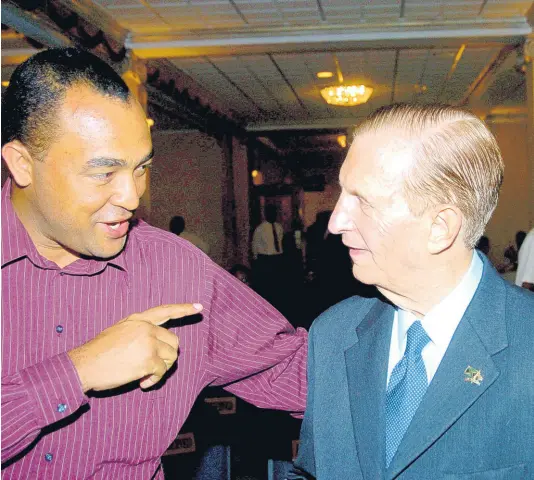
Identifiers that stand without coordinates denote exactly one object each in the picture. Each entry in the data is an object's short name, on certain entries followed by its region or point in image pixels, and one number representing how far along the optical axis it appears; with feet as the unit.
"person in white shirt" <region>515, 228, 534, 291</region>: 15.17
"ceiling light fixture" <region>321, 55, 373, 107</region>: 29.58
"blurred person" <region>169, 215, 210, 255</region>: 29.25
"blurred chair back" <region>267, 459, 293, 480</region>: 6.77
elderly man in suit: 3.96
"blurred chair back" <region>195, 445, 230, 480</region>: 7.07
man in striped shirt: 4.12
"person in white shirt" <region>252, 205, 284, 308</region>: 37.81
